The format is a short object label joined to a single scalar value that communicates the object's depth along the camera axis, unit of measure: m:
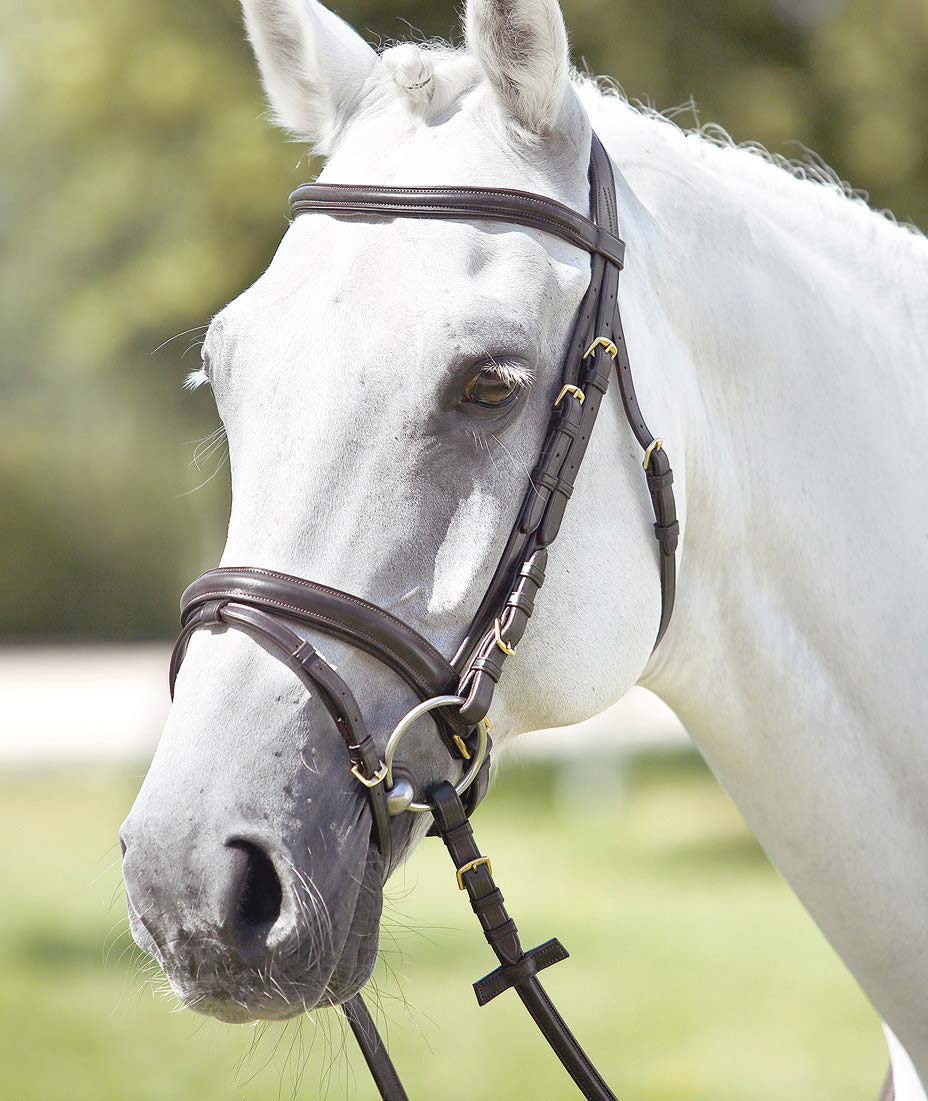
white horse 4.61
